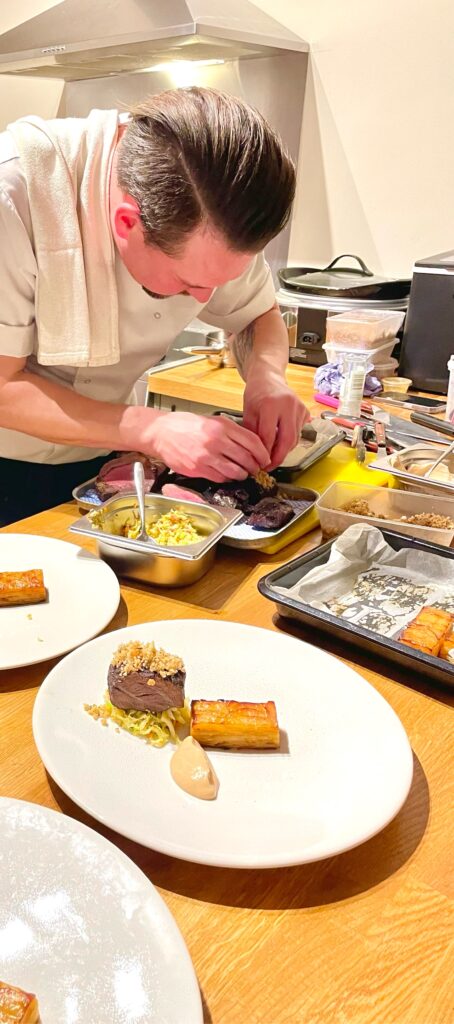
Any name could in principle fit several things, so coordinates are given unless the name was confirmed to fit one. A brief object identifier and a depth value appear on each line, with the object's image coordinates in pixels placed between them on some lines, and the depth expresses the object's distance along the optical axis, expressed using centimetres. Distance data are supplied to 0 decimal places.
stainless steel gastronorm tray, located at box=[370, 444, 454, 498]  138
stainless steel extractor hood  232
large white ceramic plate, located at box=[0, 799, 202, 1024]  48
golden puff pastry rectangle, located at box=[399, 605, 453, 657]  90
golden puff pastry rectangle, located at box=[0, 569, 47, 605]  96
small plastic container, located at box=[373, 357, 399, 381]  244
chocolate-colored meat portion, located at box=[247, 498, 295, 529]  121
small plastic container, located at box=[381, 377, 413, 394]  235
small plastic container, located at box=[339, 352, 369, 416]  194
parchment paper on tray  101
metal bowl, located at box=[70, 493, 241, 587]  104
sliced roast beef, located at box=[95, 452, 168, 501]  125
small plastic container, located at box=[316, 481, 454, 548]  120
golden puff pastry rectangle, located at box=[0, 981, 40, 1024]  46
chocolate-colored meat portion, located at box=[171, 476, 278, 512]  128
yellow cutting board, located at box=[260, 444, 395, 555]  148
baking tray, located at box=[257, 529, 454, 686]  87
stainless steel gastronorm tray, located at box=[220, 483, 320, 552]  118
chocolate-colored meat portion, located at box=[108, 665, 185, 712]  75
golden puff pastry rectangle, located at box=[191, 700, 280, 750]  74
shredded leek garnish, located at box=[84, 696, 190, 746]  75
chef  100
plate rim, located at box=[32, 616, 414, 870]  59
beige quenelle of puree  68
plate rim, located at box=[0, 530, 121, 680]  84
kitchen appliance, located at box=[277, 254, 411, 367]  244
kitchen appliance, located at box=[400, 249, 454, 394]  223
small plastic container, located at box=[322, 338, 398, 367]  236
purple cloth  219
